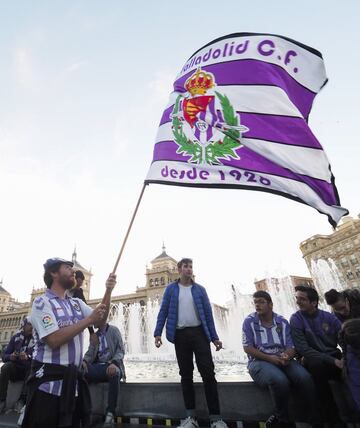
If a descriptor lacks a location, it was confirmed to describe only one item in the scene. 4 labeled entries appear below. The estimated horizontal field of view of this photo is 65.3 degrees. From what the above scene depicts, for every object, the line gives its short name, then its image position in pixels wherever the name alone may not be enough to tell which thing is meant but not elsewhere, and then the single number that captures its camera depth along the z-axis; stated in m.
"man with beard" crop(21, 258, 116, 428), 2.15
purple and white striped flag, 3.86
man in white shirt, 3.45
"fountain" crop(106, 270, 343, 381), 11.45
